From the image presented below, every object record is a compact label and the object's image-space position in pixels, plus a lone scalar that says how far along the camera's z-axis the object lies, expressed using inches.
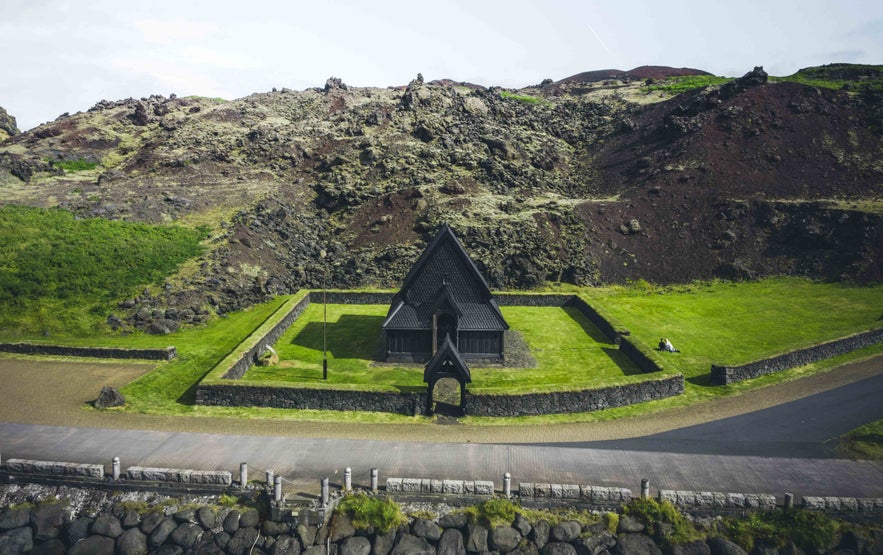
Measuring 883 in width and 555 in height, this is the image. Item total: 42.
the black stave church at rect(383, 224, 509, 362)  1444.4
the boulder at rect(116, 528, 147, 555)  814.5
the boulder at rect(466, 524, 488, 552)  805.2
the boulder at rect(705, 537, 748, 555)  787.4
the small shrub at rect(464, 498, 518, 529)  813.2
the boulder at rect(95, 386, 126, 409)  1149.7
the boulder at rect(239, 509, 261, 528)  824.9
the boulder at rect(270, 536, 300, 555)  800.9
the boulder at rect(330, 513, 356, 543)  808.9
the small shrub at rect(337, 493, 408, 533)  810.2
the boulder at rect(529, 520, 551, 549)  810.2
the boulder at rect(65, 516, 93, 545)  832.9
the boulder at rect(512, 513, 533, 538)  812.6
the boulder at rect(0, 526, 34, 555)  818.2
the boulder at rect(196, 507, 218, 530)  829.8
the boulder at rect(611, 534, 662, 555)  797.2
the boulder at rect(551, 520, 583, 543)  812.0
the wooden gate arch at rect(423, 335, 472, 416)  1132.5
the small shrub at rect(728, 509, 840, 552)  794.2
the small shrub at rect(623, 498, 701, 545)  802.2
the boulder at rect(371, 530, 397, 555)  797.2
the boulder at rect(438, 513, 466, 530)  819.4
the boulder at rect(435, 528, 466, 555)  802.8
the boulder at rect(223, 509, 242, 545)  824.3
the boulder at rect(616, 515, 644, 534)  811.4
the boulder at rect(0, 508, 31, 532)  840.9
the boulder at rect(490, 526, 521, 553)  805.2
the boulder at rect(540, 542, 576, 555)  804.6
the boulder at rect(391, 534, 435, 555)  796.0
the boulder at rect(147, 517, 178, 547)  823.7
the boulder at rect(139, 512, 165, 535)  834.8
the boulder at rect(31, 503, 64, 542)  839.1
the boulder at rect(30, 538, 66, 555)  814.5
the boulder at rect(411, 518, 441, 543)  811.4
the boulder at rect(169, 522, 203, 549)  819.4
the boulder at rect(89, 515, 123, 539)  832.9
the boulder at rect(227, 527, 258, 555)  807.7
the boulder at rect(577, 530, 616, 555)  804.0
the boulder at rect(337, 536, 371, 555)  796.6
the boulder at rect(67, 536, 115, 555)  812.0
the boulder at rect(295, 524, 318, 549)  802.2
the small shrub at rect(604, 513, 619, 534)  815.1
